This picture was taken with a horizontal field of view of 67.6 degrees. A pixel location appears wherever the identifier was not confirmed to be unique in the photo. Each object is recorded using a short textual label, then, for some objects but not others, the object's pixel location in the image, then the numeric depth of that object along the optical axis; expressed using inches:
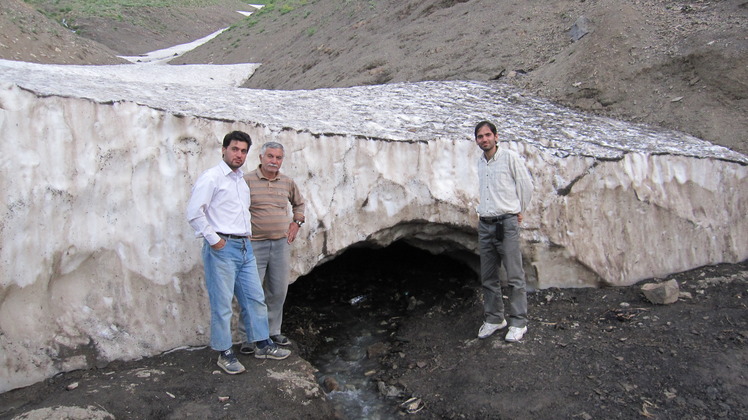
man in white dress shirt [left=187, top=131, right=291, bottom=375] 139.9
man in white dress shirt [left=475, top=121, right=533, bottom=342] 162.2
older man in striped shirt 155.4
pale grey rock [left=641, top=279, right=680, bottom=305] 186.1
